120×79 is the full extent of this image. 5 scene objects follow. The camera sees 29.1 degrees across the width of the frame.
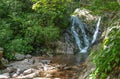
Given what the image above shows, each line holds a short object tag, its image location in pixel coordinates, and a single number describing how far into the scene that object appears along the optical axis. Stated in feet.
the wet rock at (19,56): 45.64
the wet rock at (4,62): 40.02
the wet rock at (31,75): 31.60
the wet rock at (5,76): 31.87
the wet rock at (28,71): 34.12
